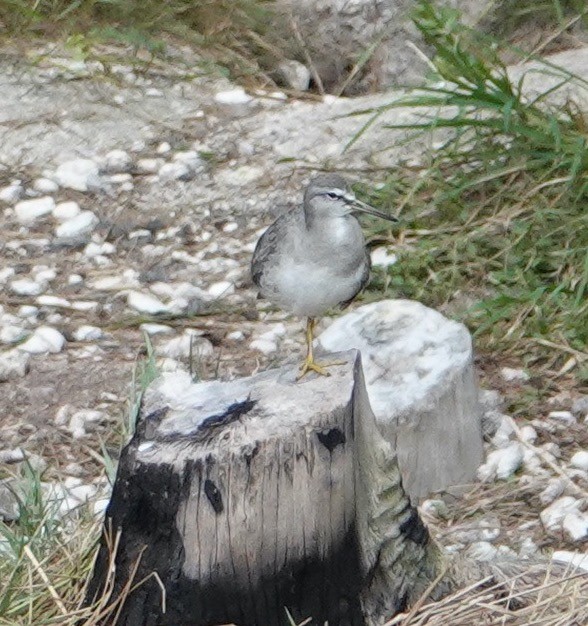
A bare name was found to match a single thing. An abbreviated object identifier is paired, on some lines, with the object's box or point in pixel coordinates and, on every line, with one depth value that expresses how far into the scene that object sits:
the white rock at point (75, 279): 10.51
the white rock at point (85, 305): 10.19
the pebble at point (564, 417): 8.96
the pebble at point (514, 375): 9.32
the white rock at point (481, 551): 7.44
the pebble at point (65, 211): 11.26
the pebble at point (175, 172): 11.65
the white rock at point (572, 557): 7.13
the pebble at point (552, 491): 8.17
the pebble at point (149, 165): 11.77
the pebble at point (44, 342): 9.66
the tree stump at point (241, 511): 5.64
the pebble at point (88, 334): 9.85
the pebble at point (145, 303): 10.13
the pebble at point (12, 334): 9.74
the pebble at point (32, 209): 11.26
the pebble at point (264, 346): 9.64
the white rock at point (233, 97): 12.46
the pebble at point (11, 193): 11.42
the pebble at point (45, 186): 11.52
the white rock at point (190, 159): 11.75
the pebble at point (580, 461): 8.47
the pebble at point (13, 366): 9.35
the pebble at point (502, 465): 8.49
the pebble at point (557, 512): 7.91
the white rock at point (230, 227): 11.11
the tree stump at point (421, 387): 8.23
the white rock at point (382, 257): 10.28
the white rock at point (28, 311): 10.07
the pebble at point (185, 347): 9.51
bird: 7.60
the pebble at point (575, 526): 7.77
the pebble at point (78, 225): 11.04
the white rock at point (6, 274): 10.52
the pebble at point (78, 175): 11.57
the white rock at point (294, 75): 12.94
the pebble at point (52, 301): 10.21
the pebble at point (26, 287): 10.37
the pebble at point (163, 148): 11.95
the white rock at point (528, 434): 8.78
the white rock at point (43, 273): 10.54
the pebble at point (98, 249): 10.89
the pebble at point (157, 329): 9.88
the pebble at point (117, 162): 11.78
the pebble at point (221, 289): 10.35
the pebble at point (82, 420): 8.83
